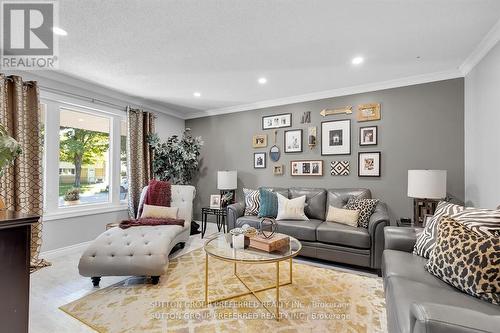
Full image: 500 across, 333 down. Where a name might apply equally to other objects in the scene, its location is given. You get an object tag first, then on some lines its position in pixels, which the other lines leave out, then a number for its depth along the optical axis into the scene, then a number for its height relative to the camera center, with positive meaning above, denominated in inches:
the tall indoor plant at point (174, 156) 181.2 +7.5
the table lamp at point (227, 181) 176.1 -10.9
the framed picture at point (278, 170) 173.7 -2.7
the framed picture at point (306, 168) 159.8 -1.2
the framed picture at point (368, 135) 143.1 +18.1
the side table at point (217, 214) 168.2 -33.1
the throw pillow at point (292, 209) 137.3 -24.2
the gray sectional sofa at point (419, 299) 31.6 -28.4
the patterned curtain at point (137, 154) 164.7 +8.3
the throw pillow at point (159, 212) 138.6 -26.1
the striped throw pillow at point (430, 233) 75.1 -21.2
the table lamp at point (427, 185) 107.7 -8.3
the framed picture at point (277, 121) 170.7 +32.4
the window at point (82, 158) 131.2 +5.1
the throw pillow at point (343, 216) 121.6 -25.4
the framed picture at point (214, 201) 179.6 -26.1
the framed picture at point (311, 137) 160.7 +19.2
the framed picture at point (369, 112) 142.6 +32.1
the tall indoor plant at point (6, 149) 42.8 +3.1
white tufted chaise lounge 93.7 -34.9
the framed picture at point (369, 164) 141.9 +1.3
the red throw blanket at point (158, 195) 146.6 -17.4
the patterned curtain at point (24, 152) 111.0 +6.7
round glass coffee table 77.1 -29.7
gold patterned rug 72.8 -47.3
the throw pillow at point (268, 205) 145.9 -23.3
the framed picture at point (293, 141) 166.6 +17.3
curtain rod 128.4 +40.3
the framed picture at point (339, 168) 150.9 -1.1
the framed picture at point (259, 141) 180.1 +18.8
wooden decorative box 85.1 -27.3
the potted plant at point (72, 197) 139.8 -17.7
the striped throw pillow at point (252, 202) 151.6 -22.8
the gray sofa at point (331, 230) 108.5 -31.2
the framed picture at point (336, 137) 150.5 +18.3
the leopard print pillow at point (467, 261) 51.8 -21.7
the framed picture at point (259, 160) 181.0 +4.5
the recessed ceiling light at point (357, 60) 110.3 +48.6
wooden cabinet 40.1 -17.7
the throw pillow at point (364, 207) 120.8 -21.0
